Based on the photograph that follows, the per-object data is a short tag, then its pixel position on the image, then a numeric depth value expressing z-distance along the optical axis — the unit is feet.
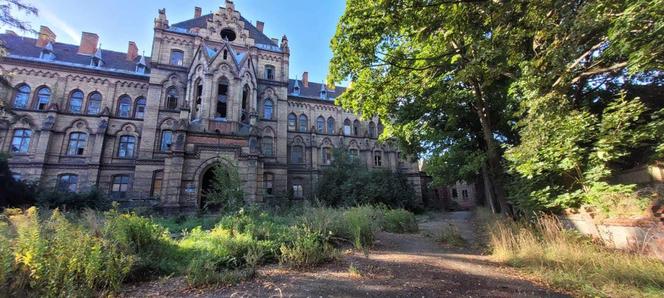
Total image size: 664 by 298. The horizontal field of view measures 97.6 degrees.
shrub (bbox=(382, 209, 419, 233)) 39.35
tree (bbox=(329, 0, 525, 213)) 20.77
